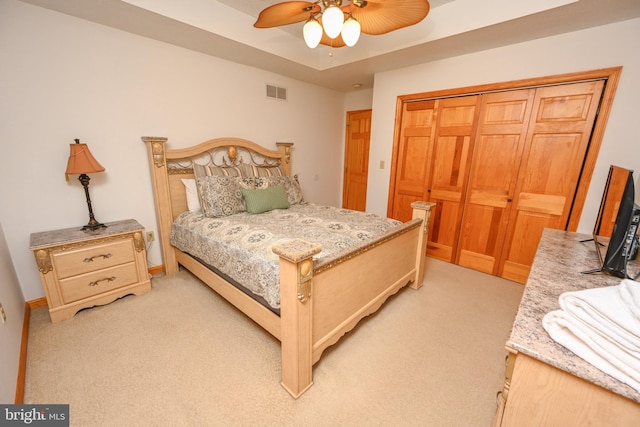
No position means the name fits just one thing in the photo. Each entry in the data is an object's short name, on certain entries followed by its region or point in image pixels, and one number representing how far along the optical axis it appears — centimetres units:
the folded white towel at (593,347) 62
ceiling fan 139
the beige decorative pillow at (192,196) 277
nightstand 195
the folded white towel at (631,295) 70
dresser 63
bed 134
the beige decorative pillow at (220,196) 257
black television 111
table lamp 204
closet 237
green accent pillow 269
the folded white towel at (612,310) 65
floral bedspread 165
